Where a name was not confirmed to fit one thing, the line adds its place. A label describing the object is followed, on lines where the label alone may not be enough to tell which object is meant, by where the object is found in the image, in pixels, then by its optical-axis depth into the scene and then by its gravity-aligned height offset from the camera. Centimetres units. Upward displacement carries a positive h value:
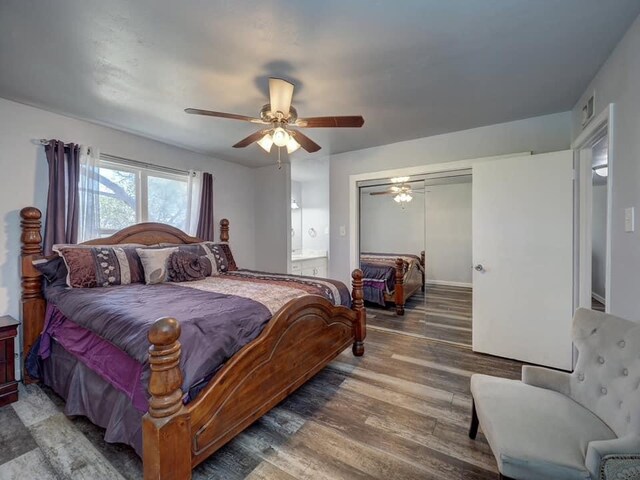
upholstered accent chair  100 -78
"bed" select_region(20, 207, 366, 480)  119 -69
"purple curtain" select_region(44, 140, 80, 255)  252 +39
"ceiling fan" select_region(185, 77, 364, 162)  188 +87
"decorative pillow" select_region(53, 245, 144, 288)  232 -25
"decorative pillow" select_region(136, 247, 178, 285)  265 -26
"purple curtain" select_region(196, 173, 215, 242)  381 +37
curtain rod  293 +87
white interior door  254 -16
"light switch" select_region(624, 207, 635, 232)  155 +13
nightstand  202 -96
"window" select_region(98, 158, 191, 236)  304 +50
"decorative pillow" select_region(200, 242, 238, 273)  330 -21
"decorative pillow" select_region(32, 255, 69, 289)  237 -29
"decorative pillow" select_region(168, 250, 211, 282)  278 -31
